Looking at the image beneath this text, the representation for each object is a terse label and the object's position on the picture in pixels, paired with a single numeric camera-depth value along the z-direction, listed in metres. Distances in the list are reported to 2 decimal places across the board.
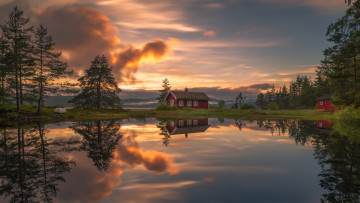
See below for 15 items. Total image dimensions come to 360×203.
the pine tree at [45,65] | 36.49
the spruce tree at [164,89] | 79.69
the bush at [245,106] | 64.00
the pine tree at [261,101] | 112.19
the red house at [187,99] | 57.34
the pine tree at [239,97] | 101.52
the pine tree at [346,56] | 25.59
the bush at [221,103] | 66.15
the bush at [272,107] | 71.49
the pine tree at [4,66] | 30.50
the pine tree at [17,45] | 32.12
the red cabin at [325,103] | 59.26
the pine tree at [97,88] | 50.19
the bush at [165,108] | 50.47
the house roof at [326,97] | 59.78
